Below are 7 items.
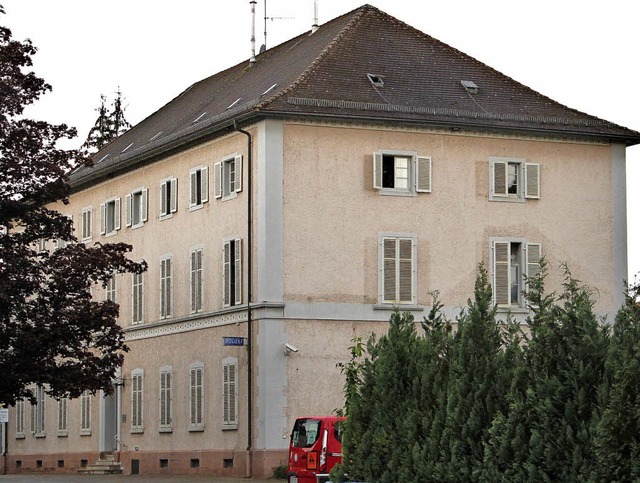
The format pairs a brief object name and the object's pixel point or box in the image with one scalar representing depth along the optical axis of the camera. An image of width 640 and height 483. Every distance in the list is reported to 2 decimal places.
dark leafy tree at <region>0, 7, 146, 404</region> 41.81
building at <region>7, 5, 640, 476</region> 45.72
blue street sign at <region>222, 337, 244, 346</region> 45.00
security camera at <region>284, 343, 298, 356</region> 45.12
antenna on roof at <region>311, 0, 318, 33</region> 55.88
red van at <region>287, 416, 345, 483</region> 34.62
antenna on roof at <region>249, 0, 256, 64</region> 58.65
